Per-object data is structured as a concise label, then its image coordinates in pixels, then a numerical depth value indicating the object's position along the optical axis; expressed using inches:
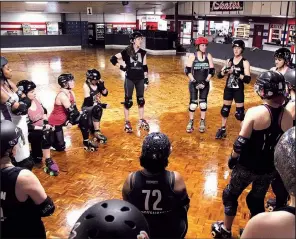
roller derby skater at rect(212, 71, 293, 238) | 83.8
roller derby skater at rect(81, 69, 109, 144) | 171.0
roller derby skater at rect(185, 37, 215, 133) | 187.5
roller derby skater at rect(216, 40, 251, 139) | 173.0
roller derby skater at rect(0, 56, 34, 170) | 105.0
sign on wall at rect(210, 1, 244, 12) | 534.6
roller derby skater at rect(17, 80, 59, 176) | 139.0
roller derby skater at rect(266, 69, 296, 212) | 102.9
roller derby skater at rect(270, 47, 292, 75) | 151.7
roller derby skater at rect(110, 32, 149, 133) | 191.0
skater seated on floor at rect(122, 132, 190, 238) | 65.0
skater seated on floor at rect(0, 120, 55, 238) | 58.9
